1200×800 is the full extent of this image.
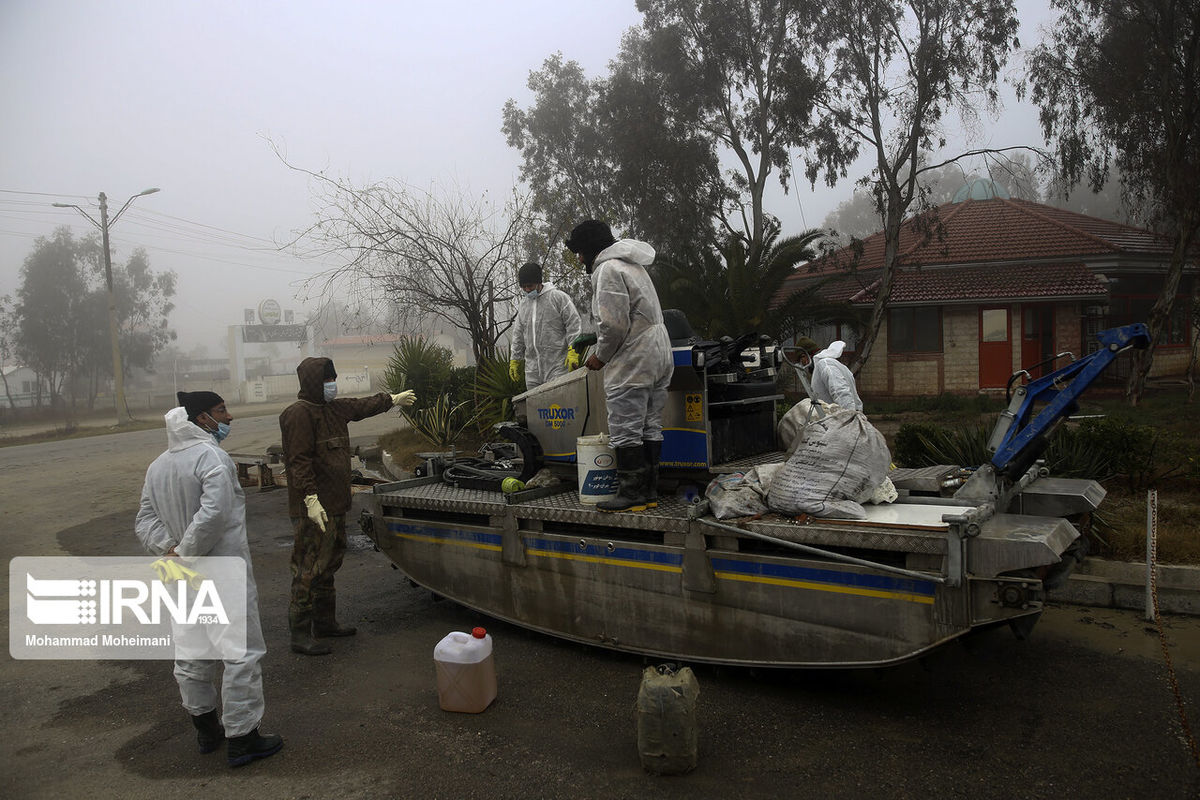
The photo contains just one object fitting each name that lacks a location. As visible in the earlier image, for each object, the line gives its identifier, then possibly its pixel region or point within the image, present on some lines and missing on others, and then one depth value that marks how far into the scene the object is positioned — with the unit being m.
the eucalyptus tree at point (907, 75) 16.27
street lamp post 27.44
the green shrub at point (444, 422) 11.96
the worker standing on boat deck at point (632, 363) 4.36
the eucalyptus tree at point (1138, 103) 14.47
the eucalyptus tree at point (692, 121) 20.97
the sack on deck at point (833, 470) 3.89
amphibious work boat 3.41
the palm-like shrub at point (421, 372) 12.98
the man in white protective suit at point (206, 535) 3.60
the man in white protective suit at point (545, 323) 7.08
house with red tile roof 18.42
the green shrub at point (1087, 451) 6.36
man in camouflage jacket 5.07
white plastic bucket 4.51
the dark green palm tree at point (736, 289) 15.00
